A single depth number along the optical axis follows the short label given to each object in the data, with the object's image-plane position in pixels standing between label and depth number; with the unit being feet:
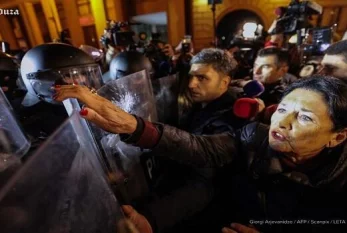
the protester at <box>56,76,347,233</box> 2.26
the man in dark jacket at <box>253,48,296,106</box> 5.57
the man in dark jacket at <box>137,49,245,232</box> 2.77
